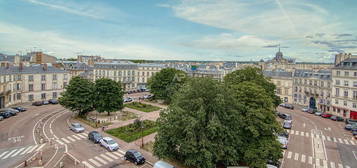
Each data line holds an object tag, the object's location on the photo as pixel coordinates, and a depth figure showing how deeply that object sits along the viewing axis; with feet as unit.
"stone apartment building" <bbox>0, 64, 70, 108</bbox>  162.17
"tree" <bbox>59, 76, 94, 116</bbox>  129.80
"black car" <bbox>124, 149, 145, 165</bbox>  77.19
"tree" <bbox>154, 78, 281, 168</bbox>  64.23
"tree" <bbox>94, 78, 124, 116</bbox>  134.92
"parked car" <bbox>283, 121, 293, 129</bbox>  130.70
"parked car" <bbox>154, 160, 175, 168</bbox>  69.56
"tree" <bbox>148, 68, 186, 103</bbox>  192.85
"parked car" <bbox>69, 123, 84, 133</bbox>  111.55
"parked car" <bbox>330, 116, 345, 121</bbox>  154.49
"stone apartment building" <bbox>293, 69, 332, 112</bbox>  179.11
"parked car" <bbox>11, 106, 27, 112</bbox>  152.15
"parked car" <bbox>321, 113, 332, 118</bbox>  163.32
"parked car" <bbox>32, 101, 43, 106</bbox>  174.87
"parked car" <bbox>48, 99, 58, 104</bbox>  185.37
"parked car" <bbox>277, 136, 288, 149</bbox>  97.45
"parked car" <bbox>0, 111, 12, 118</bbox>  133.90
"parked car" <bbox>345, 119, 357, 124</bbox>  144.40
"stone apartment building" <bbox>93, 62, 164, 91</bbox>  262.47
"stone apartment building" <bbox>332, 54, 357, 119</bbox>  153.58
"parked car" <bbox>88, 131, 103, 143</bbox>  97.45
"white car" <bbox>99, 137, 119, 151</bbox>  89.16
